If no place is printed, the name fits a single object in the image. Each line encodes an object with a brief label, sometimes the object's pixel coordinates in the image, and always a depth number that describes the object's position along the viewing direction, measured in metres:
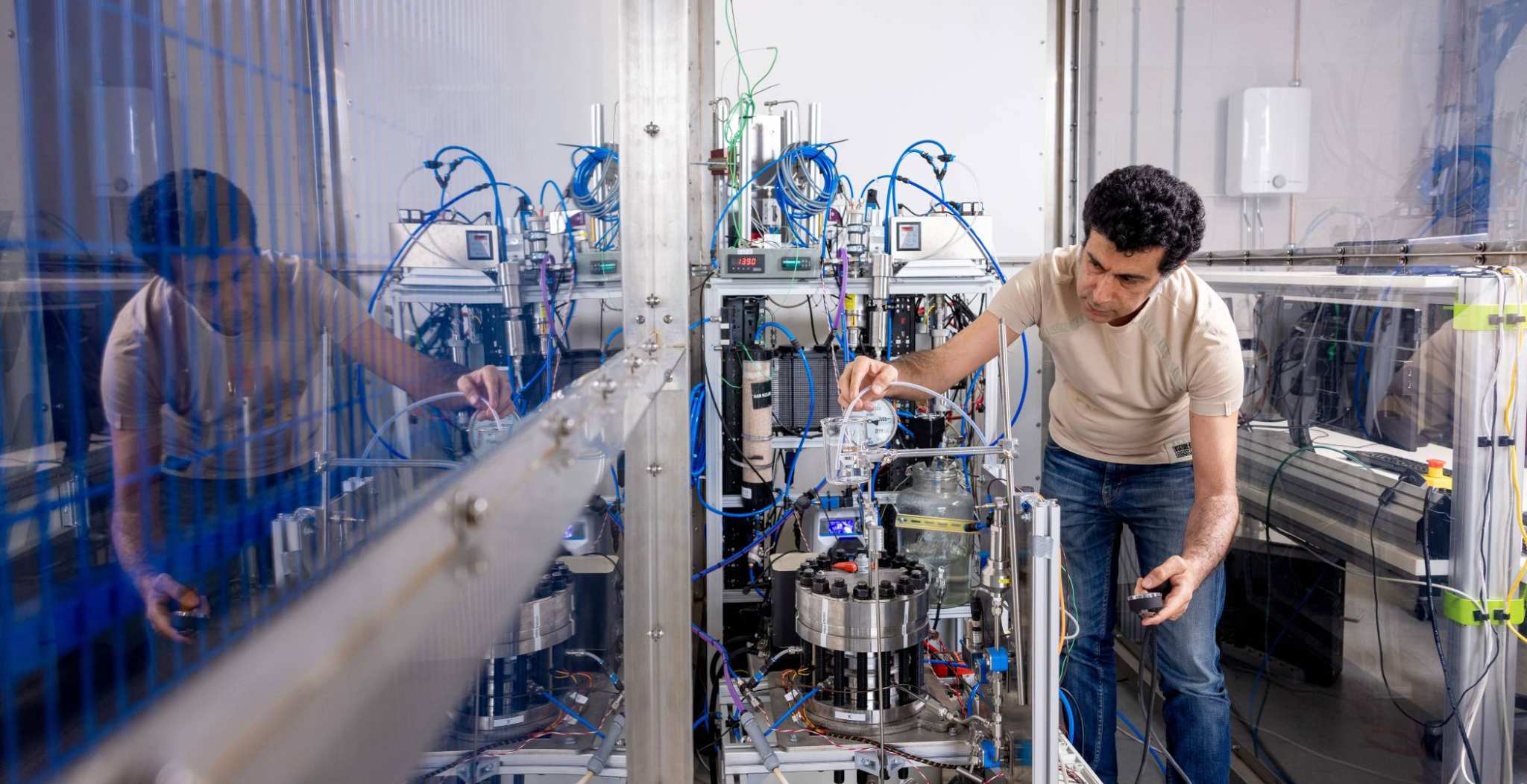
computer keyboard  2.13
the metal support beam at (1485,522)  1.88
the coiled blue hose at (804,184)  3.09
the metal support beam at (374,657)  0.21
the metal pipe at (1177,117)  3.28
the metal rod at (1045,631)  1.63
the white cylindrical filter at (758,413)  2.89
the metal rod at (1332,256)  2.05
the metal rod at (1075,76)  3.80
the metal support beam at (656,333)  1.55
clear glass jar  3.04
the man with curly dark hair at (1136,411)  1.92
